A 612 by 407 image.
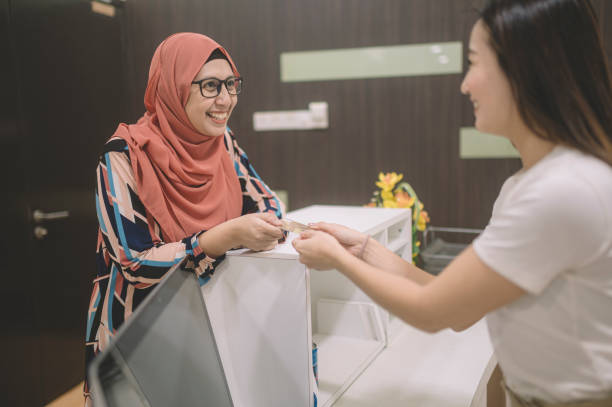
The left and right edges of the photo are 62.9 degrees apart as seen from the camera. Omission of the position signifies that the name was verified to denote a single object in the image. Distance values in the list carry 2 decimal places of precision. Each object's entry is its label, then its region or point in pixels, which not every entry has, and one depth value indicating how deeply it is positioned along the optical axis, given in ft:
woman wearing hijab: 3.66
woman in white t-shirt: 2.25
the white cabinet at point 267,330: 3.71
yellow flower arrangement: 6.61
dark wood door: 7.66
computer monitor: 1.98
